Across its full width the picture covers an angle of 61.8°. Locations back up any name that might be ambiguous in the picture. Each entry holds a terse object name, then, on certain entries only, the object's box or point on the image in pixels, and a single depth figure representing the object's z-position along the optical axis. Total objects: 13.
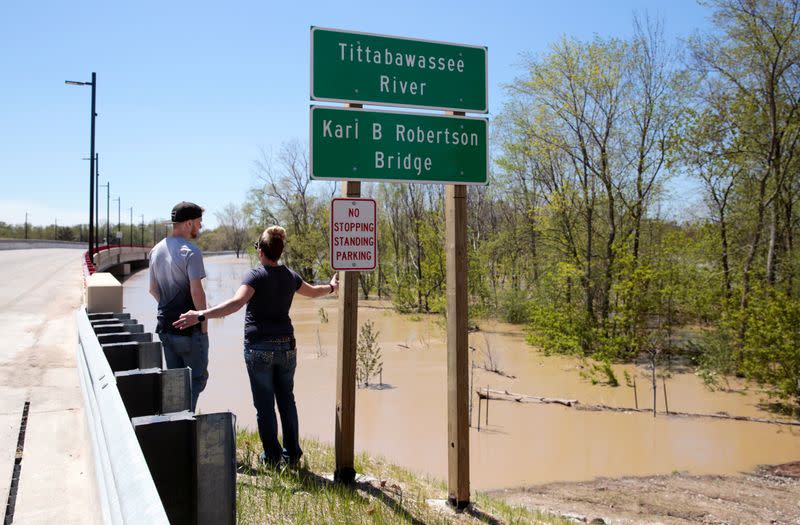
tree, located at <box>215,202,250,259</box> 130.00
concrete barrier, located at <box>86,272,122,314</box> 9.92
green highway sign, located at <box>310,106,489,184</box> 5.52
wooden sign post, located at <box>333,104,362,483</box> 5.69
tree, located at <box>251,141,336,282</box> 37.50
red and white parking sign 5.49
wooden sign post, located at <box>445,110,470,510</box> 5.76
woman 5.16
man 5.31
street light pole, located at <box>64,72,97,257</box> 23.28
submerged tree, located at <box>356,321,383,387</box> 14.36
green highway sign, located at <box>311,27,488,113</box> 5.57
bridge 2.14
